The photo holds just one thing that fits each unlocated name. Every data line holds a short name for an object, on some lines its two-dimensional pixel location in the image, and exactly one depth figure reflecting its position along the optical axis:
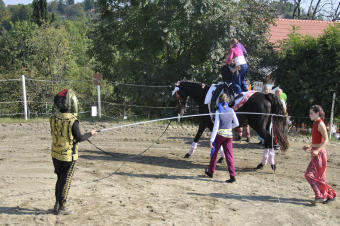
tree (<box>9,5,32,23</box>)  80.64
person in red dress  5.68
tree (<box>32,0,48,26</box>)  29.41
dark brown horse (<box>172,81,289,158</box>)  7.85
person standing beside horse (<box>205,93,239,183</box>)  6.70
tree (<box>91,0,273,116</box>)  13.20
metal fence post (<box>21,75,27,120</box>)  13.16
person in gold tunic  4.94
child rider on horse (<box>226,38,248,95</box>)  7.86
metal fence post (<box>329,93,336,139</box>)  11.42
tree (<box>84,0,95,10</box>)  192.95
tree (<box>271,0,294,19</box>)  15.69
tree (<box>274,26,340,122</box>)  11.66
